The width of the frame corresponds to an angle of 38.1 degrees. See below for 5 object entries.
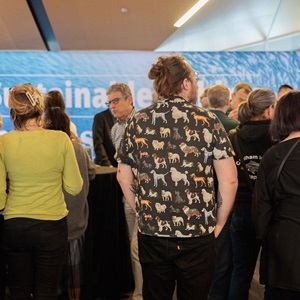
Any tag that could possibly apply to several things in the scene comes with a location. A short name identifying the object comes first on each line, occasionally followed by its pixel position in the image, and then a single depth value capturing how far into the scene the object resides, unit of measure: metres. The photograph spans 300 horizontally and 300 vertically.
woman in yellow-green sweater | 2.09
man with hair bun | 1.78
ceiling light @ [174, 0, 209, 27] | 5.88
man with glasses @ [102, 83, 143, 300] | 3.21
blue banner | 6.33
